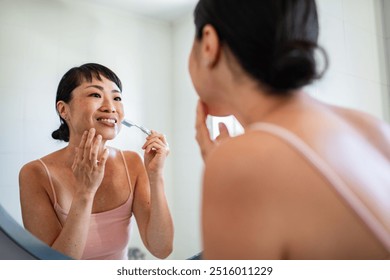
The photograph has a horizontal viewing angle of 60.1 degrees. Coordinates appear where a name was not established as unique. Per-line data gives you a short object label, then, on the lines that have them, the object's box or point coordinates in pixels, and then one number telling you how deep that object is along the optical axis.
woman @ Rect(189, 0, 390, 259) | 0.33
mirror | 0.61
